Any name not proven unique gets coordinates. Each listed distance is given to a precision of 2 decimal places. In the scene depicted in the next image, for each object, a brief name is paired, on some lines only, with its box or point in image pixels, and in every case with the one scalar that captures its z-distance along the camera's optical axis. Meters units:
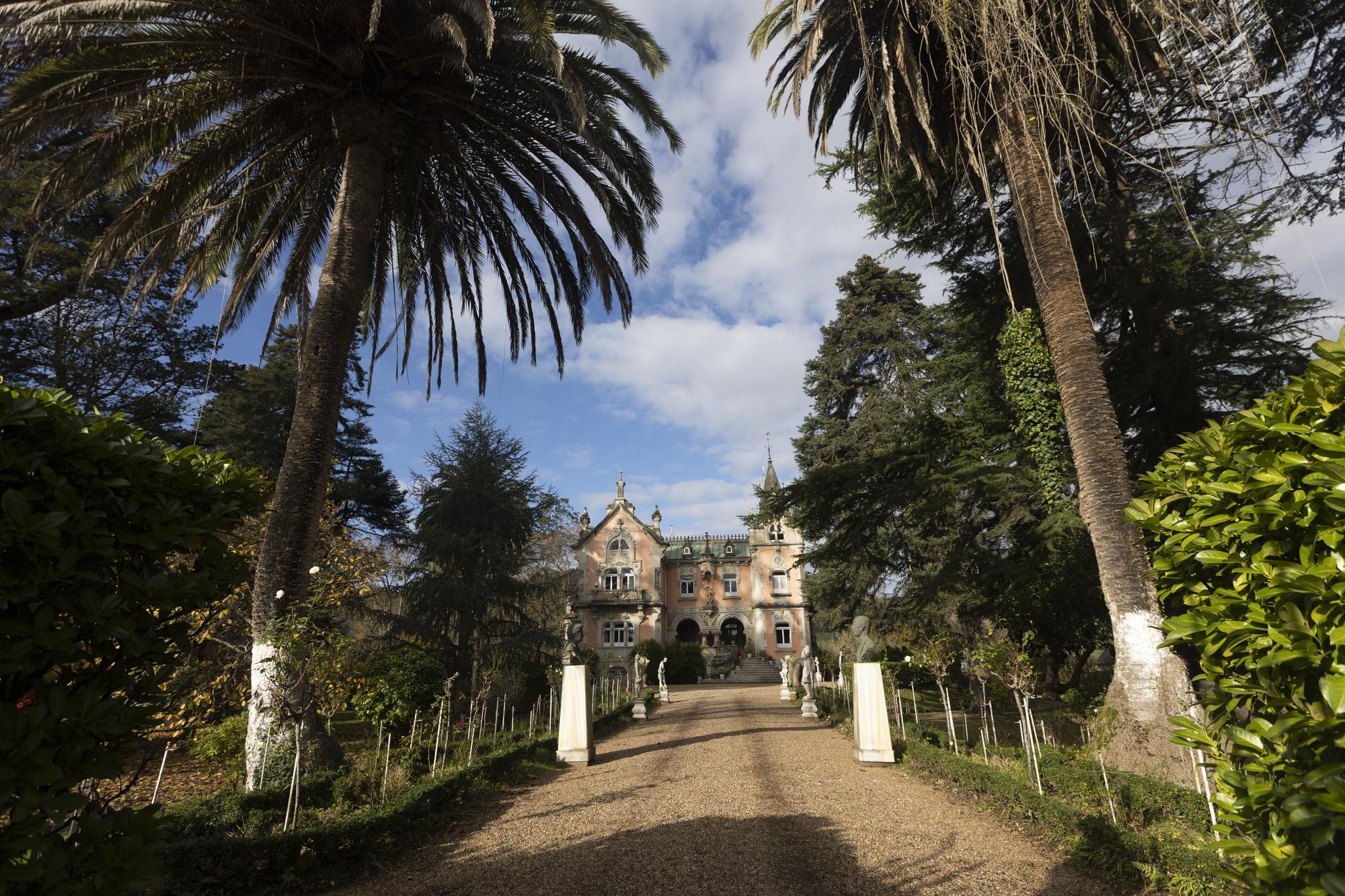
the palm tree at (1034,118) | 6.66
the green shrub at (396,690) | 10.66
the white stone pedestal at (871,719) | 9.59
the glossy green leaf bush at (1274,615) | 1.87
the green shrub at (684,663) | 32.97
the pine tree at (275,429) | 19.23
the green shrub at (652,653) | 31.34
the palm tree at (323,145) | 7.12
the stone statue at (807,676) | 16.59
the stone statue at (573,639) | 12.91
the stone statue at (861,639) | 10.82
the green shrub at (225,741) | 9.21
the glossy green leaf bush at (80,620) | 1.93
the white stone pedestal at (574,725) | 10.27
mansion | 39.94
